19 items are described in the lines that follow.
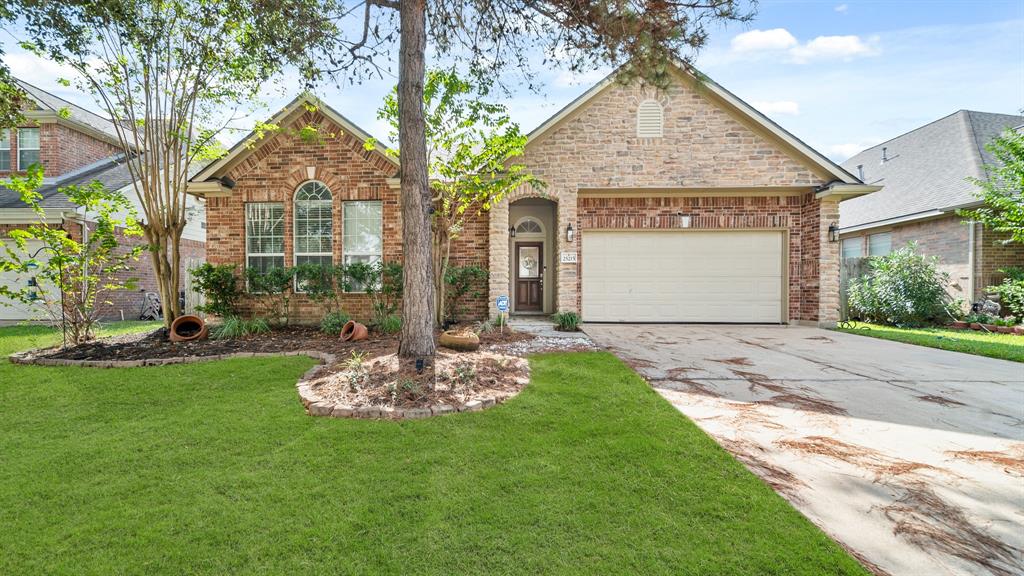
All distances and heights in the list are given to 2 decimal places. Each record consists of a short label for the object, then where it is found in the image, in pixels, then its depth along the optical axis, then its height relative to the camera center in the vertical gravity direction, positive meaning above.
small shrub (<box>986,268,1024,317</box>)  9.54 -0.38
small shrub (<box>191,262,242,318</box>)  8.14 -0.21
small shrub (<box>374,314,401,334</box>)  7.81 -0.92
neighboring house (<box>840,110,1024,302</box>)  10.82 +2.20
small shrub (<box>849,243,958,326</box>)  10.41 -0.40
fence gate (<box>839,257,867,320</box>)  11.73 +0.11
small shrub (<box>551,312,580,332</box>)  8.65 -0.96
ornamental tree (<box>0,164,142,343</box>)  6.03 +0.22
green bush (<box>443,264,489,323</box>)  8.84 -0.21
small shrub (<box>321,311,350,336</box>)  7.88 -0.89
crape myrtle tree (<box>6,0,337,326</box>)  5.70 +3.51
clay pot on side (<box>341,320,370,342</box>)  7.07 -0.98
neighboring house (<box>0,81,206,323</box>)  10.62 +3.38
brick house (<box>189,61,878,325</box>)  8.88 +1.56
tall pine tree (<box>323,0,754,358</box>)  4.48 +2.87
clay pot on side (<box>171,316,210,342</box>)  6.99 -0.93
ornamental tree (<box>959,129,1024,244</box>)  8.67 +1.91
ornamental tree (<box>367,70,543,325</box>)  6.87 +2.22
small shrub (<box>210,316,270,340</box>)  7.28 -0.95
